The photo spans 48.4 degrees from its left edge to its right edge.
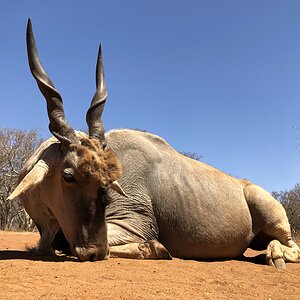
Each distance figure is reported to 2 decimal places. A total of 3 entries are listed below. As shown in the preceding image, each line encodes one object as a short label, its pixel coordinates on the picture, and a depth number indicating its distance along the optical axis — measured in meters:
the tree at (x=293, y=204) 15.74
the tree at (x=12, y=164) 15.09
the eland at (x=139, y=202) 3.08
